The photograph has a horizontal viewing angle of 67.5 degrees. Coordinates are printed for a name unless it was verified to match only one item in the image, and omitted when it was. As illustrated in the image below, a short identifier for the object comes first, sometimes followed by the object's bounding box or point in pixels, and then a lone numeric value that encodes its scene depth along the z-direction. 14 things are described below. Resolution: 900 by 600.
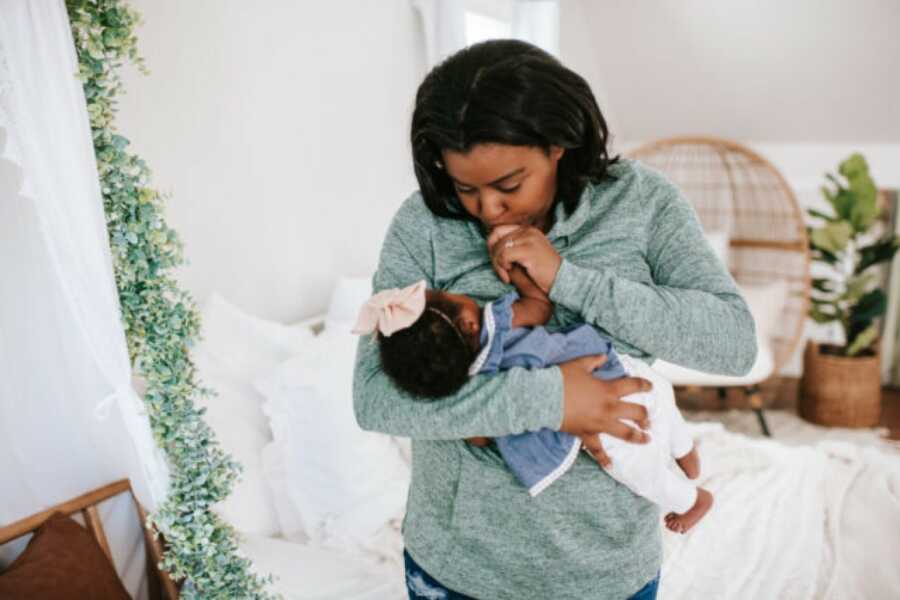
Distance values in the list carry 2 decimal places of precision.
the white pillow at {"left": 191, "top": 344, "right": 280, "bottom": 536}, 1.65
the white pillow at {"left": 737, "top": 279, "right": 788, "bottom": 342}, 3.18
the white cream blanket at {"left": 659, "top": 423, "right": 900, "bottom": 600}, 1.48
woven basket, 3.12
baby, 0.82
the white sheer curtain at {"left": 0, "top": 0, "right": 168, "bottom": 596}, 0.89
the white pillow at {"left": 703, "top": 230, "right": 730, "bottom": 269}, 3.38
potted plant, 3.05
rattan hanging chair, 3.66
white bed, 1.48
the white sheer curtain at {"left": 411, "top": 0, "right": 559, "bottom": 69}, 2.40
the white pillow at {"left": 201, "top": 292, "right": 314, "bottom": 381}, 1.75
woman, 0.80
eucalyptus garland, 0.95
